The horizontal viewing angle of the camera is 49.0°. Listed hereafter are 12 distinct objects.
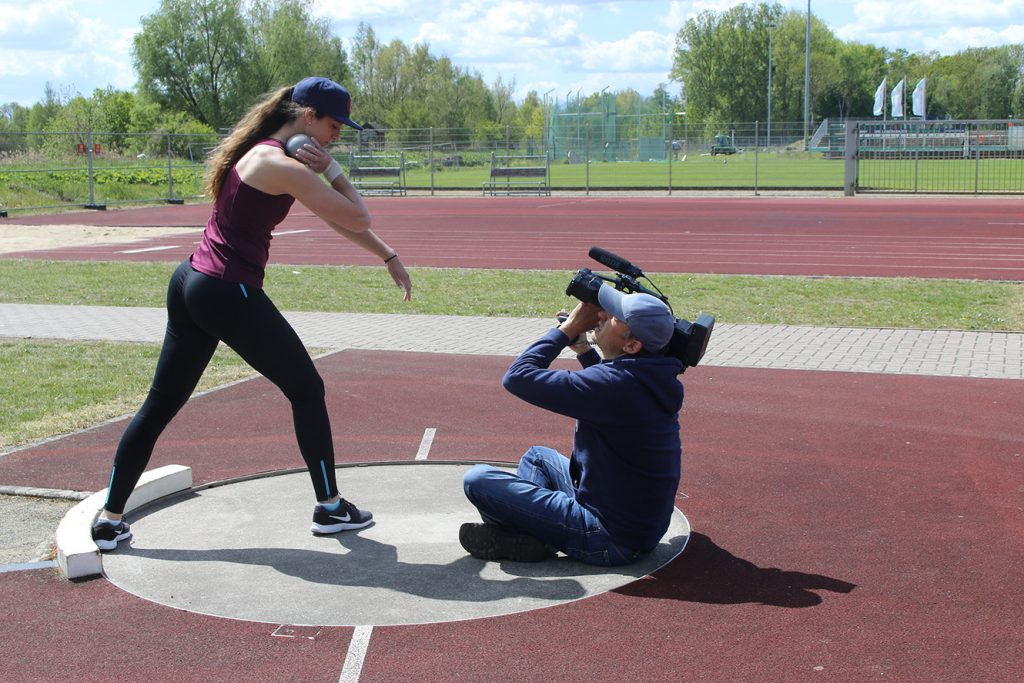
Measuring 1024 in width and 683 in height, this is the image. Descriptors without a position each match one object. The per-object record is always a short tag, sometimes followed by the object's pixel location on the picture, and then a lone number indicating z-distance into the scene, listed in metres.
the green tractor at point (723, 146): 47.88
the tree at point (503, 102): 96.53
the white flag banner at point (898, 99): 50.39
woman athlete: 4.45
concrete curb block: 4.44
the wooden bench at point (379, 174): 41.56
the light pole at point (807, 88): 71.80
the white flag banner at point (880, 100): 50.65
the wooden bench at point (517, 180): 39.16
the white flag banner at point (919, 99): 46.69
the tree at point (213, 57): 80.81
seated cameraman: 4.28
